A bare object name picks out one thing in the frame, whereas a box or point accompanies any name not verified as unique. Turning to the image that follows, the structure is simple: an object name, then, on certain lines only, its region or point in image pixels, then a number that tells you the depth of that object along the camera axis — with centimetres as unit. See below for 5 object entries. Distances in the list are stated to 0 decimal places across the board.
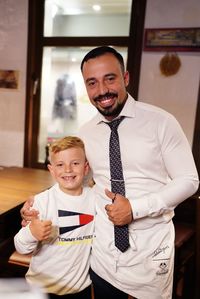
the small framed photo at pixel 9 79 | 321
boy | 129
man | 123
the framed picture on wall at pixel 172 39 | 263
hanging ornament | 270
